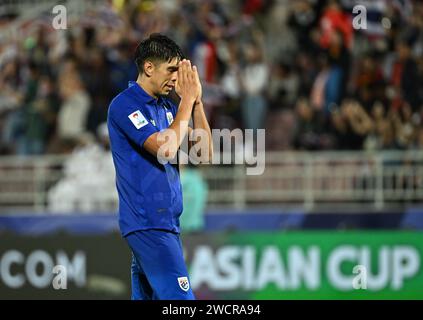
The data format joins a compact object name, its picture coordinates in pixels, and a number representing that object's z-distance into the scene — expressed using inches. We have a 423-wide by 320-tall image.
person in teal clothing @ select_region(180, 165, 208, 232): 579.2
